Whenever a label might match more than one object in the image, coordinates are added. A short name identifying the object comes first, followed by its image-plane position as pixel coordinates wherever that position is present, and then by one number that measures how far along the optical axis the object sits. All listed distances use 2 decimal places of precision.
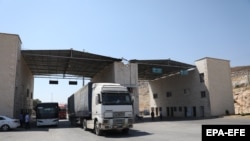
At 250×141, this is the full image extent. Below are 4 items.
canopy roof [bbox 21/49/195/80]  23.88
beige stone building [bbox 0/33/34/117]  18.86
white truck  12.11
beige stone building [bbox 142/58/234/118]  28.33
